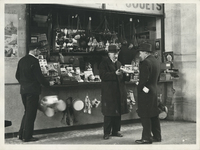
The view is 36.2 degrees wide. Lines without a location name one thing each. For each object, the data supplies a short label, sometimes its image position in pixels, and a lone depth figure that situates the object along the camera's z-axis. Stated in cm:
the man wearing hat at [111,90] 648
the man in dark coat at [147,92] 586
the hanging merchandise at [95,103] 766
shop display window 848
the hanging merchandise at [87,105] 758
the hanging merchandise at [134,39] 942
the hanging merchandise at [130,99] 792
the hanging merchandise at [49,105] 679
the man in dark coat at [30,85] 638
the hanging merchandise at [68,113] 733
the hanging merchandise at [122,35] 952
